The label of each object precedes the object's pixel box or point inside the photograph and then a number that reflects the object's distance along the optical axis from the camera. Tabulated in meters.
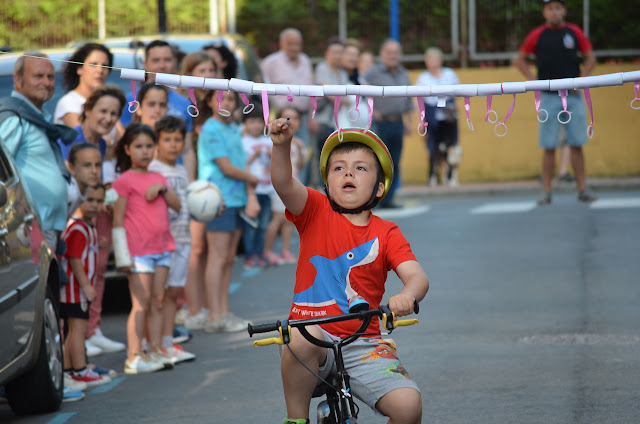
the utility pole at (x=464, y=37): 44.87
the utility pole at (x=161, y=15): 34.94
